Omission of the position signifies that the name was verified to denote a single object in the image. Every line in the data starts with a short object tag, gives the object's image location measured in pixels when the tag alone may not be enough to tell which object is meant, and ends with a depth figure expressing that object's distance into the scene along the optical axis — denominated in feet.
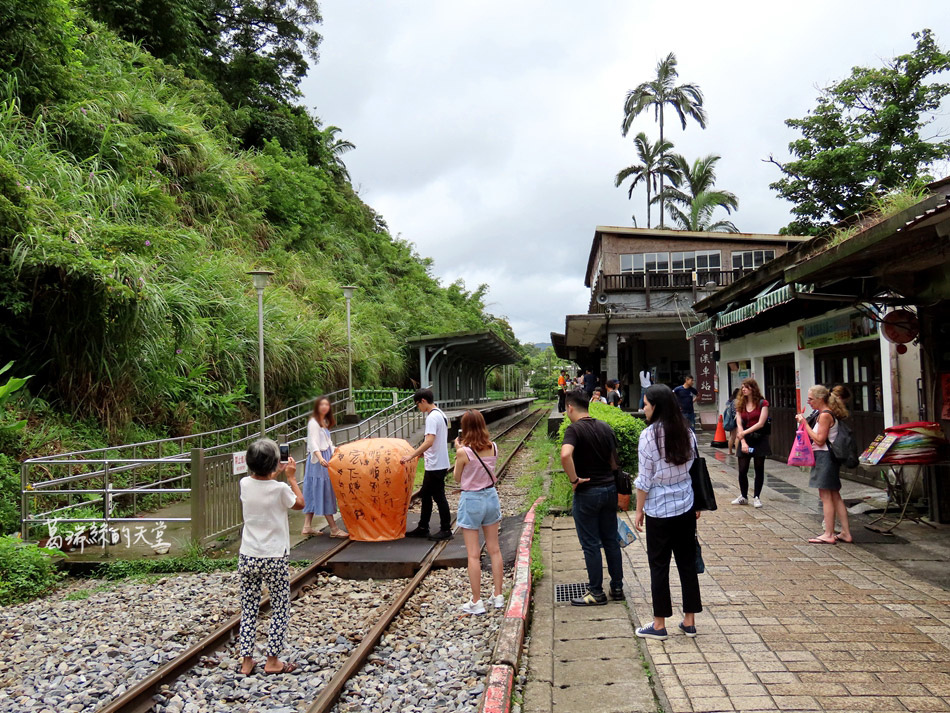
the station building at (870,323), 20.70
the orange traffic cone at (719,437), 47.93
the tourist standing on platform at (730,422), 38.93
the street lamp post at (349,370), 54.70
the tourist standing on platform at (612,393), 56.42
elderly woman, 14.39
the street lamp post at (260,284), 33.88
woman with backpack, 21.35
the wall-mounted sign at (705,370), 57.98
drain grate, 17.88
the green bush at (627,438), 32.01
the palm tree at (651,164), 130.82
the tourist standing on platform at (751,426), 27.07
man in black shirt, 16.52
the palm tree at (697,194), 122.83
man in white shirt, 22.94
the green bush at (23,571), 20.31
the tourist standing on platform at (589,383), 69.62
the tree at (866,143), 81.51
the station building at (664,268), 90.12
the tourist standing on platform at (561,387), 68.71
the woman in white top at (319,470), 24.94
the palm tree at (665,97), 129.49
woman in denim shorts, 17.31
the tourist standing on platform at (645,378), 62.34
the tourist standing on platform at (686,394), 42.06
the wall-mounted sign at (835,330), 30.14
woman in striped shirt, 13.98
